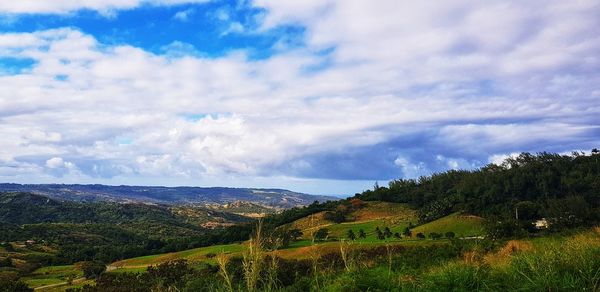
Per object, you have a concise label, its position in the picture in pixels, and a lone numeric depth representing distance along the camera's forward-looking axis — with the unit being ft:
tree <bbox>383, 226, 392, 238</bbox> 259.76
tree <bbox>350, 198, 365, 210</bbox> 456.65
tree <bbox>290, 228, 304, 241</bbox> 302.25
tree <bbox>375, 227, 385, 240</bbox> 254.88
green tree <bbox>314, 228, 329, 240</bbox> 265.46
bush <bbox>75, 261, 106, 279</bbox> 220.68
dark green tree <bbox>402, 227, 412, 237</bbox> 271.49
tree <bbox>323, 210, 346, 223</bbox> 403.54
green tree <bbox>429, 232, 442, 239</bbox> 245.86
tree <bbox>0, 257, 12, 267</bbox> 269.50
